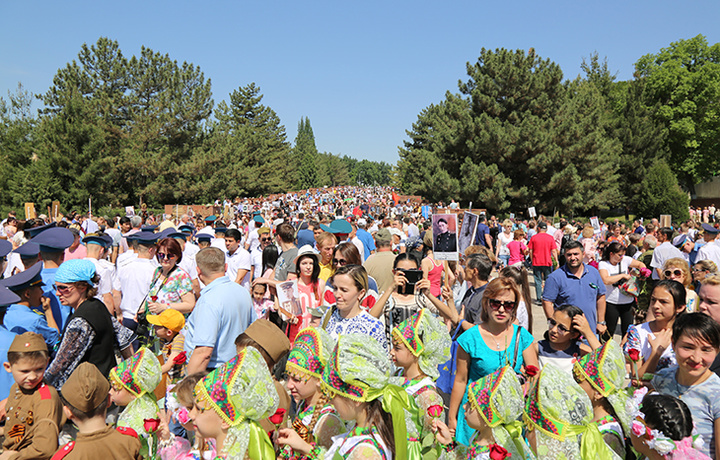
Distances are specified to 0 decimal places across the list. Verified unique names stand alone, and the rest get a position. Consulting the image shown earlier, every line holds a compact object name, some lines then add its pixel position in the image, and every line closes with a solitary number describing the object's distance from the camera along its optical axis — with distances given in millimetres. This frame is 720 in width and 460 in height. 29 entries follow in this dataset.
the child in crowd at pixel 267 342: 3354
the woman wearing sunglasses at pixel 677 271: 5039
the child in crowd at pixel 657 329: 3697
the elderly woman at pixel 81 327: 3650
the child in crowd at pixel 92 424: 2645
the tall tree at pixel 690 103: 43781
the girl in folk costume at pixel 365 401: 2336
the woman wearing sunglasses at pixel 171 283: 4672
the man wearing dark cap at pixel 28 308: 3732
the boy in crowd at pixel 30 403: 3029
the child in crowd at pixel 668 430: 2418
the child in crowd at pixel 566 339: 3873
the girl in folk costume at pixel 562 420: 2391
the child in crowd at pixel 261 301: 6070
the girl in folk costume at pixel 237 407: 2357
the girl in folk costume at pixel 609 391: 2859
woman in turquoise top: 3475
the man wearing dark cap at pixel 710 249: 8070
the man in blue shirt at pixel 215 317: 3555
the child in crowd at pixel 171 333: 4016
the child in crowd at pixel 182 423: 2963
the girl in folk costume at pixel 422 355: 3072
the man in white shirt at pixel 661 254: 7508
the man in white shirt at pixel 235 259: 7414
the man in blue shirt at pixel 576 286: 5254
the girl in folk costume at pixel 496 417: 2344
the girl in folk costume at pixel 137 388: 2941
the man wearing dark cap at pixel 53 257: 4609
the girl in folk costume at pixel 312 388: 2697
